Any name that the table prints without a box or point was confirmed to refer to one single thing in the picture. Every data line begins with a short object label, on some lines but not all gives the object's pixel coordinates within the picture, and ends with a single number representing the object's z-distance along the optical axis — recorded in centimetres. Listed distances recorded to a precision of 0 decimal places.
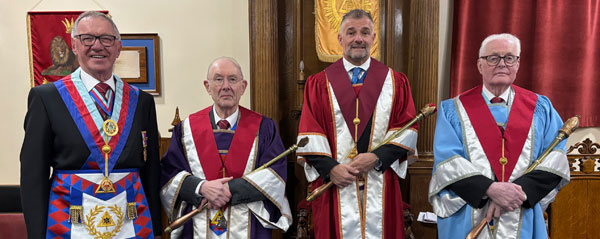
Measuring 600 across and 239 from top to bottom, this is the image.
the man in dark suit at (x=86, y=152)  195
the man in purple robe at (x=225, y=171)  233
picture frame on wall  418
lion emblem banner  422
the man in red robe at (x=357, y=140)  247
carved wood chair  346
